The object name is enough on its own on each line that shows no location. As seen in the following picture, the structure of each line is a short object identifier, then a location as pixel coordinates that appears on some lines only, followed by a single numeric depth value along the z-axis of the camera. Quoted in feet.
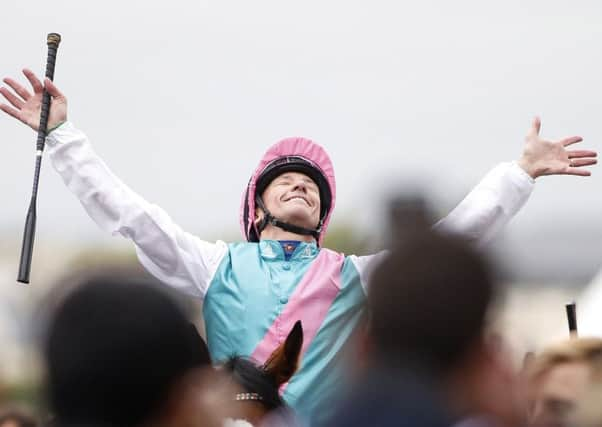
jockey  30.25
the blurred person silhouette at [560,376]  22.68
